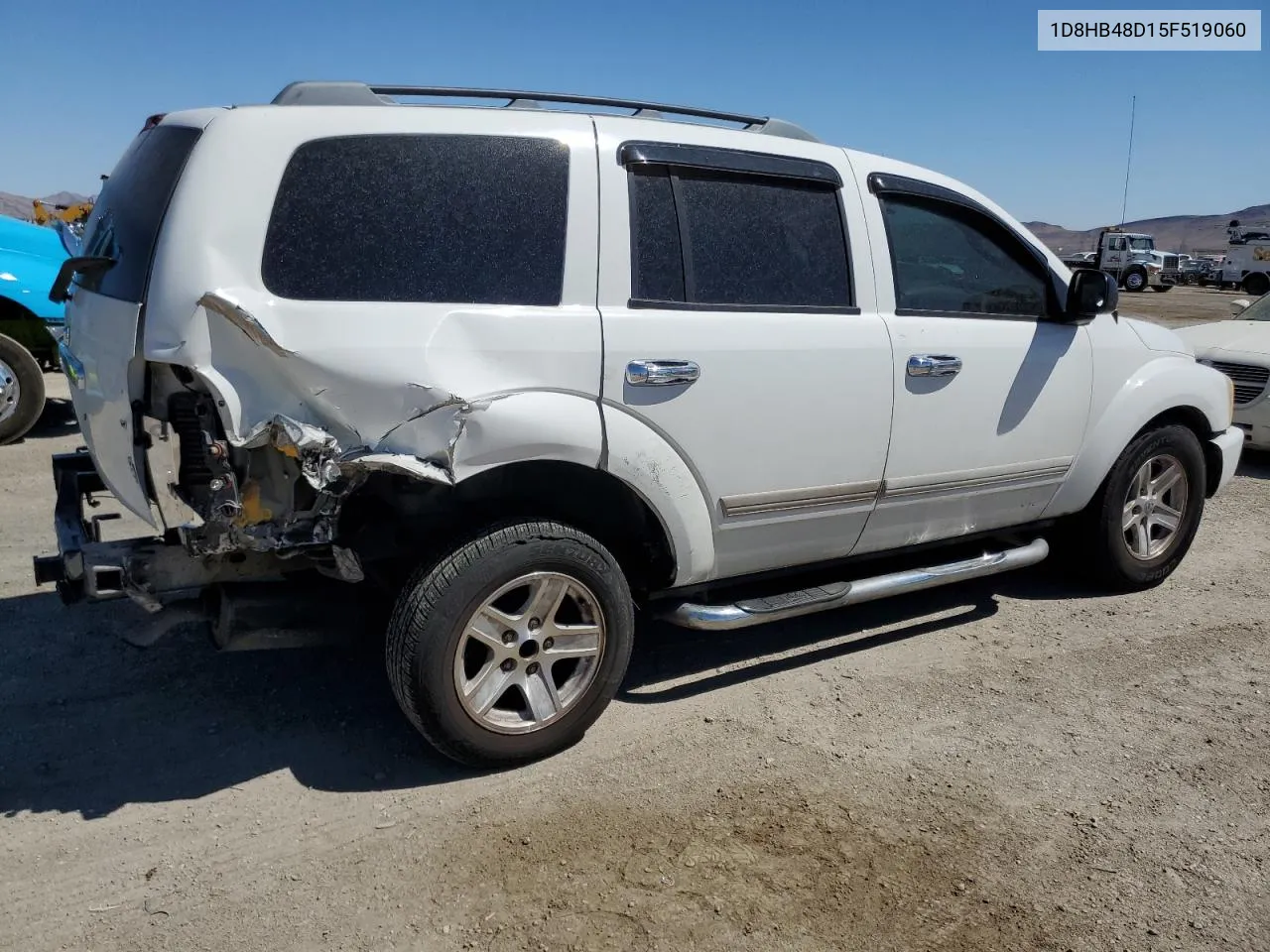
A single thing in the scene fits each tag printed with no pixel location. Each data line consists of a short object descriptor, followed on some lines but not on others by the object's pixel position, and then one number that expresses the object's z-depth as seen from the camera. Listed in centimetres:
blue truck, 777
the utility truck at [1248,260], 4341
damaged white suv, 314
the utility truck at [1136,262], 4594
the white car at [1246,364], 862
